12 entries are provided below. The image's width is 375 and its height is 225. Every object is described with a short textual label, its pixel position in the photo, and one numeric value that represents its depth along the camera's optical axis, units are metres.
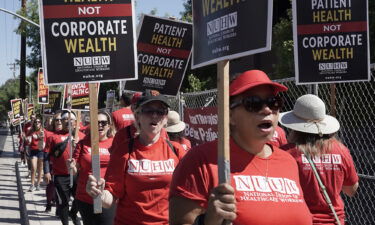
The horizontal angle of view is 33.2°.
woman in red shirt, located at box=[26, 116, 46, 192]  16.03
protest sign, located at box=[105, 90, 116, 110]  15.27
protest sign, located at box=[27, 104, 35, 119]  37.73
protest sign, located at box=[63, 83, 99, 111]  12.72
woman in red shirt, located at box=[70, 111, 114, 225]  6.75
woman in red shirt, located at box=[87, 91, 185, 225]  4.74
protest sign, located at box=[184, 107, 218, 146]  7.69
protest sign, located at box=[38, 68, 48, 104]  20.75
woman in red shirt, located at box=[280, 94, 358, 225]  4.52
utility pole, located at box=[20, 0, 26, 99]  42.59
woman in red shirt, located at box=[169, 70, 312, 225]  2.85
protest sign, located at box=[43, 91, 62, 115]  20.77
